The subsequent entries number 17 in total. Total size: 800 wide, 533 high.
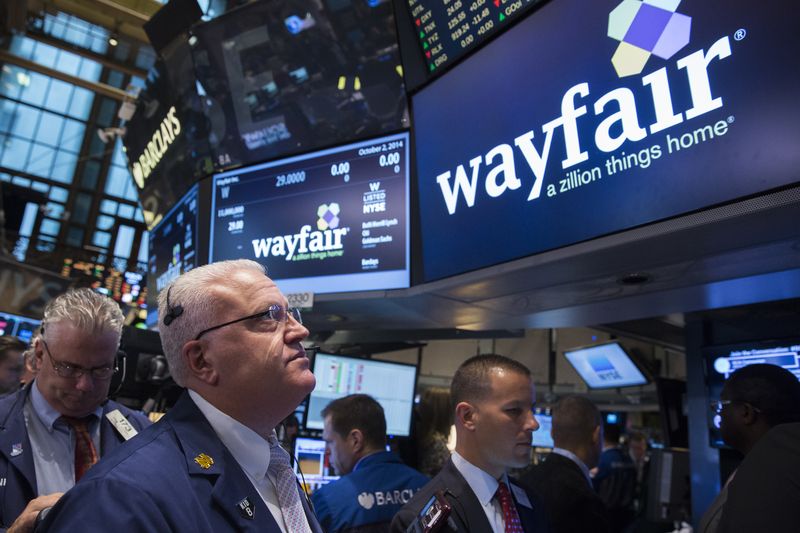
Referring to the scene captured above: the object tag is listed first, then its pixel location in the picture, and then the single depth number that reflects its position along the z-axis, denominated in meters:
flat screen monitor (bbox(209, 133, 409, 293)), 3.25
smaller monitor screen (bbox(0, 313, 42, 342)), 10.56
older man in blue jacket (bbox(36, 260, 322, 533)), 1.08
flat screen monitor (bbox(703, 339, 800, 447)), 3.31
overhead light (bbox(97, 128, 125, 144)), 6.70
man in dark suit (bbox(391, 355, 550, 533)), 1.94
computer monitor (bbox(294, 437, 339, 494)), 3.38
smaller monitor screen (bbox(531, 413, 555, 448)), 8.14
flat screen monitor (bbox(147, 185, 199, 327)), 4.33
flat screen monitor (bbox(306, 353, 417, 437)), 3.59
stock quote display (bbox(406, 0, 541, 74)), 2.70
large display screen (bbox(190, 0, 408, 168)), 3.38
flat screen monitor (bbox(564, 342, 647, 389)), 5.21
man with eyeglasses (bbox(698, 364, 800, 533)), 2.23
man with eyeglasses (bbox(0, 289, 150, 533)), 1.81
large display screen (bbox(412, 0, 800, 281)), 1.84
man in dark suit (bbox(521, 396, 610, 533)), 2.61
